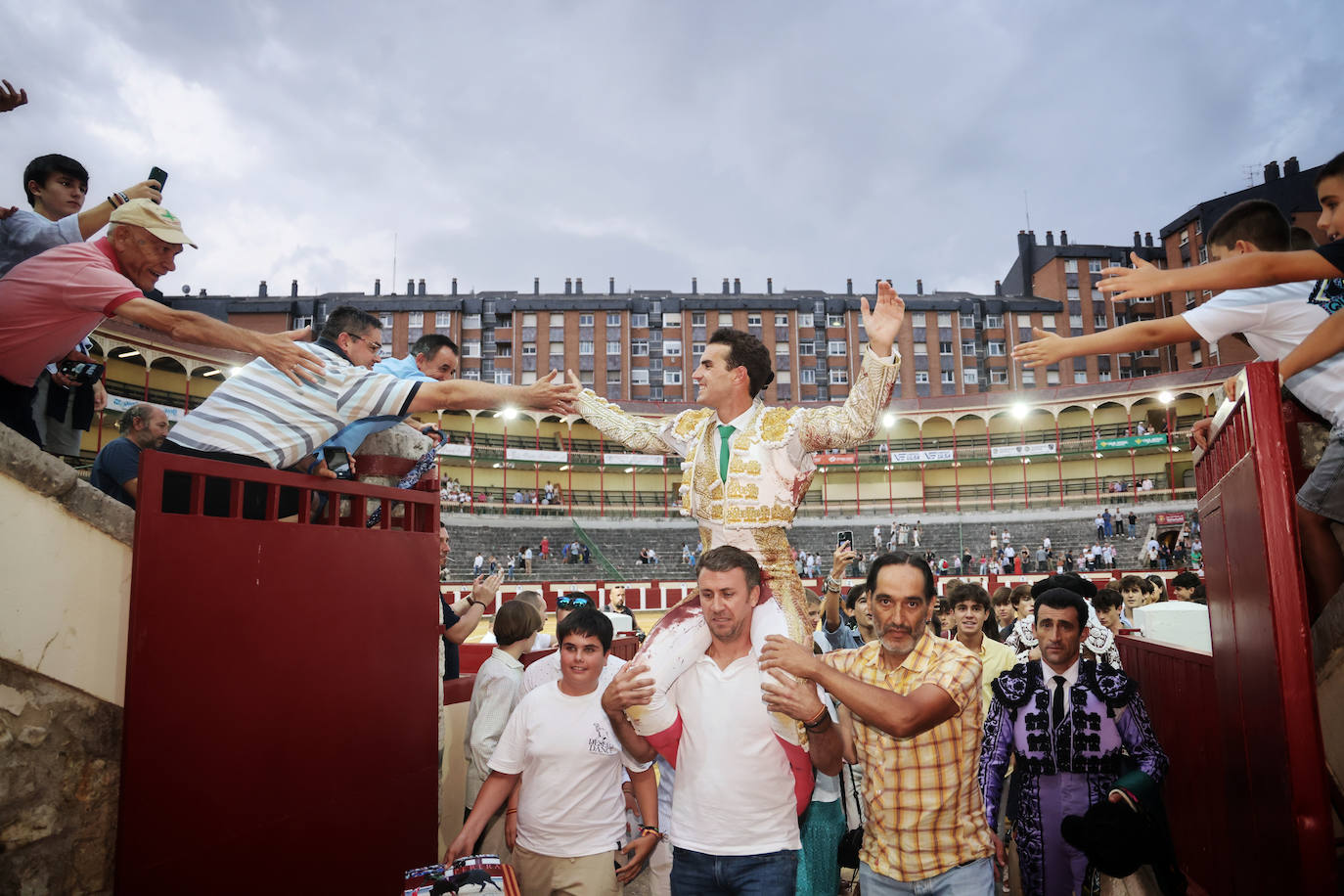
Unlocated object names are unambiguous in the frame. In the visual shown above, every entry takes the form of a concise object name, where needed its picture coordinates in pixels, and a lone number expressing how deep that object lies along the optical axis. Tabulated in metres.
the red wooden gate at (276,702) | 2.44
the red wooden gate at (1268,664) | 1.99
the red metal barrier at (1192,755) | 3.71
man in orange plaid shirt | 2.76
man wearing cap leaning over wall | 2.63
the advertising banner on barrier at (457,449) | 37.71
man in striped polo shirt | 2.92
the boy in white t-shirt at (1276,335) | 2.51
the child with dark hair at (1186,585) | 8.14
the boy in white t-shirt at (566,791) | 3.34
